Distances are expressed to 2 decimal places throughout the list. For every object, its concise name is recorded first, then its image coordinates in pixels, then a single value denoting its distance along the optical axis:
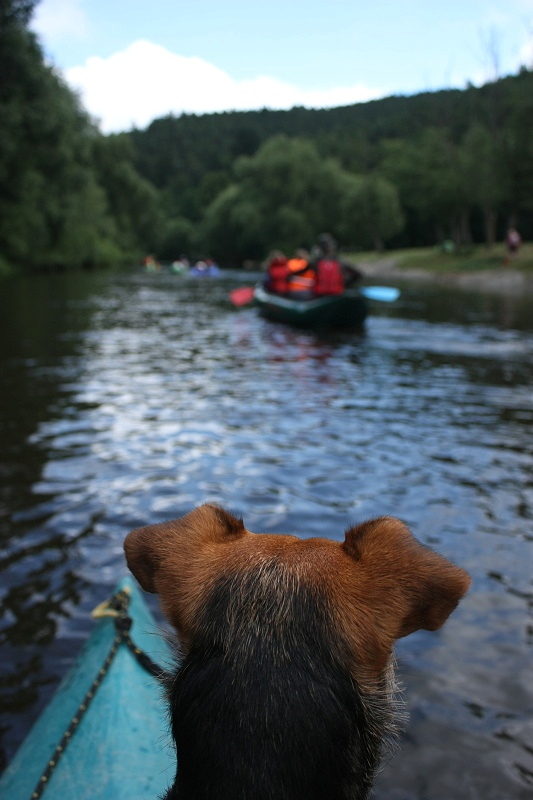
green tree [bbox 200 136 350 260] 71.56
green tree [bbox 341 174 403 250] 73.56
